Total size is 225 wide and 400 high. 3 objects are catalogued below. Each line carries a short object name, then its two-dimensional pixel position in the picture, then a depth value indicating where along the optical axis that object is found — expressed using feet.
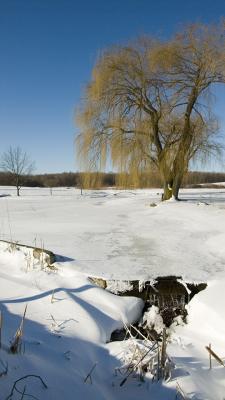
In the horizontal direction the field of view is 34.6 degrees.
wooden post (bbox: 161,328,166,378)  9.34
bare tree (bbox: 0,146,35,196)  102.27
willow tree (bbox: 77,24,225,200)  45.50
